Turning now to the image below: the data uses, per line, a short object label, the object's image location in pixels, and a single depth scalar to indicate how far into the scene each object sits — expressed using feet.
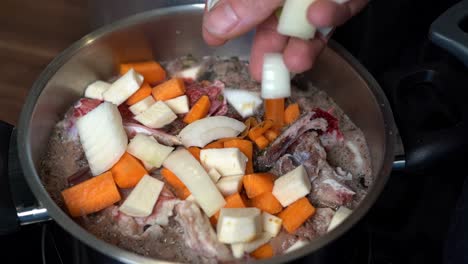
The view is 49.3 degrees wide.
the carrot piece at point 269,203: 2.83
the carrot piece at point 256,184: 2.85
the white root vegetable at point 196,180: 2.76
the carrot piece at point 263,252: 2.68
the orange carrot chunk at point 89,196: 2.83
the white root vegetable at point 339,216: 2.75
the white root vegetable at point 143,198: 2.77
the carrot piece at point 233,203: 2.79
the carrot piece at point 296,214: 2.78
